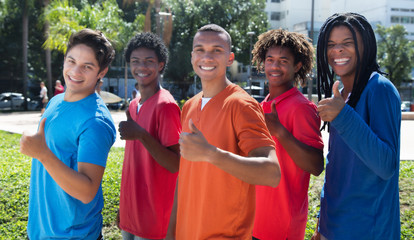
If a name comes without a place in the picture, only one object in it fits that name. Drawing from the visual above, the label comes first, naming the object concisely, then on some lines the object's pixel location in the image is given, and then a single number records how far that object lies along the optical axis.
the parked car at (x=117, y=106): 26.74
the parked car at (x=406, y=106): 29.92
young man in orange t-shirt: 1.65
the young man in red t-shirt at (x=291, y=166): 2.43
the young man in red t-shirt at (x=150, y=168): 2.62
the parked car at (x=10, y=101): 27.45
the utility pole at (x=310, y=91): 18.50
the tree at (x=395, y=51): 38.28
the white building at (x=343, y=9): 60.06
